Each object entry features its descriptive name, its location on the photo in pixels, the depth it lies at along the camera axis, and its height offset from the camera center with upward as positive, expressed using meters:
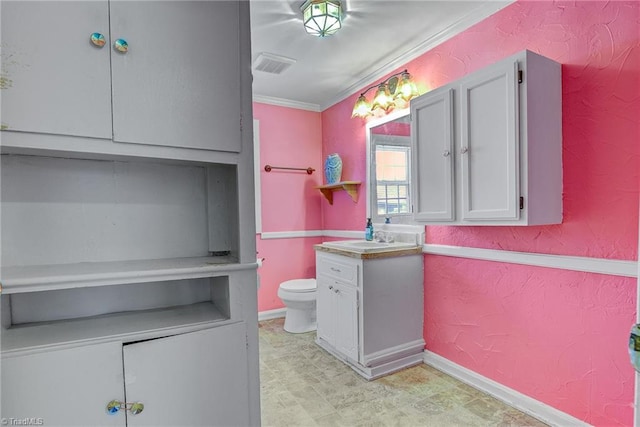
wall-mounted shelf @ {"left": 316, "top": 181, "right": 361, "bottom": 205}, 3.13 +0.23
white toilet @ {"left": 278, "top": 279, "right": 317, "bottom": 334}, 2.95 -0.86
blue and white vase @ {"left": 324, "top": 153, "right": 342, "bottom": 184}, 3.32 +0.42
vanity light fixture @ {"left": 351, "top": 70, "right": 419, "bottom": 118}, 2.46 +0.90
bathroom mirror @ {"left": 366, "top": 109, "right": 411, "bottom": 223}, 2.64 +0.35
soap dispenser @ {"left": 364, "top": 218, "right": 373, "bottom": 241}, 2.84 -0.19
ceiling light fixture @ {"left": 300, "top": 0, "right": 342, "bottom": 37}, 1.87 +1.13
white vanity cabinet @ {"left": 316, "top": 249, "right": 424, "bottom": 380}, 2.23 -0.71
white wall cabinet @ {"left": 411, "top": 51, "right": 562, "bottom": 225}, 1.56 +0.32
